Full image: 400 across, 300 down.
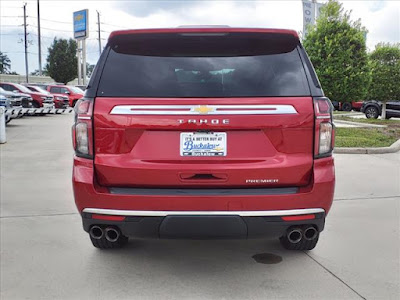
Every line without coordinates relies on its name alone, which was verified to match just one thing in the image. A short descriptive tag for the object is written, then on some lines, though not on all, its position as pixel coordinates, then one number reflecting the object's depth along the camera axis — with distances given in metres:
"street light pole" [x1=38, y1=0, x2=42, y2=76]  53.81
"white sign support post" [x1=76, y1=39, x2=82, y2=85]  51.19
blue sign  49.22
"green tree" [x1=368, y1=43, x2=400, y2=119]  16.59
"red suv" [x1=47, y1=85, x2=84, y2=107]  27.03
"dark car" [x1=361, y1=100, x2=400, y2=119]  19.94
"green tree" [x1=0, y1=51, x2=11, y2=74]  82.56
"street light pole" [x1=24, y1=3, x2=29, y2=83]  50.62
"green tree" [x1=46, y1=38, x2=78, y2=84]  55.53
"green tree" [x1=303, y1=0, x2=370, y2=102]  14.41
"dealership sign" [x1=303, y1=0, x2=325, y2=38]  24.74
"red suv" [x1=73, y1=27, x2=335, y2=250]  2.86
